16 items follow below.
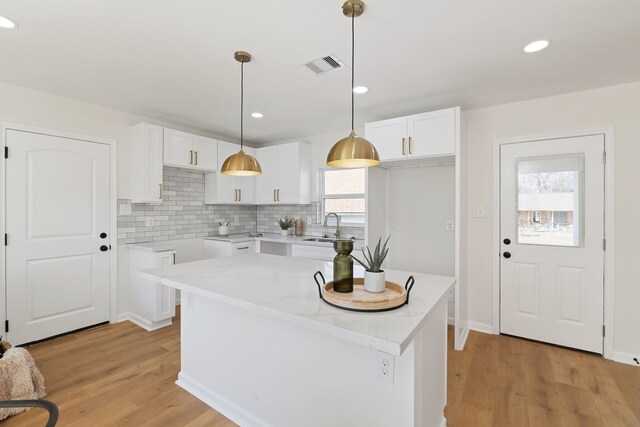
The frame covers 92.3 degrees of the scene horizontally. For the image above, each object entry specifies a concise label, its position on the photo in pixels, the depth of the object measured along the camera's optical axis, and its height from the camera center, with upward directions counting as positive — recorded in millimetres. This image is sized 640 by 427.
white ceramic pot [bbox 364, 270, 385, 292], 1542 -345
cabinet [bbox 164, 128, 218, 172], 3701 +789
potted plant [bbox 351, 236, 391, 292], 1543 -320
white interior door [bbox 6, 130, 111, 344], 2859 -225
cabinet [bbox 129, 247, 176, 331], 3334 -923
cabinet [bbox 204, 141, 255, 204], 4355 +399
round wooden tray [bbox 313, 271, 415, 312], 1358 -400
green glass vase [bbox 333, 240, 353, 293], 1558 -283
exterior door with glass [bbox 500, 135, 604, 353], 2807 -261
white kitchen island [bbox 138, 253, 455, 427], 1340 -754
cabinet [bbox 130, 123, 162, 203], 3541 +574
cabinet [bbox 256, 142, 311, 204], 4457 +577
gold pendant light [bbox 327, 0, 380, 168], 1662 +358
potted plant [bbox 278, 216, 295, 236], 4691 -170
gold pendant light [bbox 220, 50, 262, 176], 2246 +365
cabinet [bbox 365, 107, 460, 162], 2936 +800
